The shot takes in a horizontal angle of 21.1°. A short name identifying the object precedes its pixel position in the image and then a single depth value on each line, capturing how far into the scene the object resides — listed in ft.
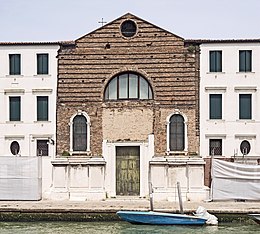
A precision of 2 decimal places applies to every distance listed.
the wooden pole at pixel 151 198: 85.51
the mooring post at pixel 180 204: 84.36
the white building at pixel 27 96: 111.96
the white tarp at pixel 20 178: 101.04
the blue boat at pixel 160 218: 82.17
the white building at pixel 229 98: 109.81
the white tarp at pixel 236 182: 99.35
